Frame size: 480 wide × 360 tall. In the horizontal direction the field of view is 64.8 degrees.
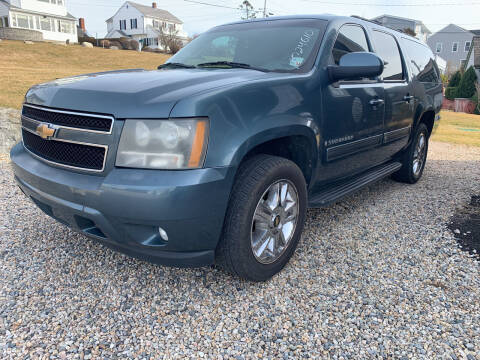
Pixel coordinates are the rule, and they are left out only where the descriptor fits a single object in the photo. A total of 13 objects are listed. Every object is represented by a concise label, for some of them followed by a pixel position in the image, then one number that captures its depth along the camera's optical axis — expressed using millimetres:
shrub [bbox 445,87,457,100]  24062
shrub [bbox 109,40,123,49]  39719
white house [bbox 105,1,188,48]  55438
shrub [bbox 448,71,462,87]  25567
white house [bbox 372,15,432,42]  55188
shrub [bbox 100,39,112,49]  38906
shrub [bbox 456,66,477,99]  23359
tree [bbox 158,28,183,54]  40534
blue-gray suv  2061
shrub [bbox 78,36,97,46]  40606
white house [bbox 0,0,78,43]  37781
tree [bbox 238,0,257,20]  59712
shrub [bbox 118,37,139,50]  39919
